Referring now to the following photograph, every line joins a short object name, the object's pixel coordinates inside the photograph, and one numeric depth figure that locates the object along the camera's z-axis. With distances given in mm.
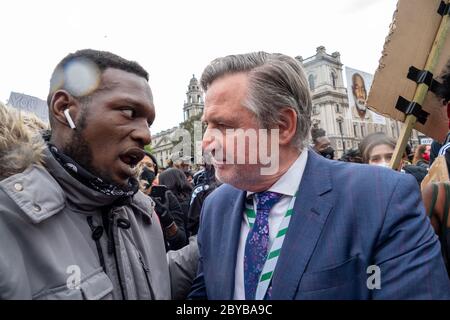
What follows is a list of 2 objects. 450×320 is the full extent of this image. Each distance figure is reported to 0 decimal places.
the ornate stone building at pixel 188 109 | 76812
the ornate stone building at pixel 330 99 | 47688
